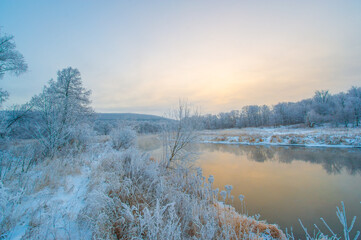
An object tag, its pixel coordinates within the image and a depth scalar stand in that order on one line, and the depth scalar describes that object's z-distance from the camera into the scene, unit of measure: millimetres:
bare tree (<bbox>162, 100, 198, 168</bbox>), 8656
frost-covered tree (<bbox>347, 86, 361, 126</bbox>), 29562
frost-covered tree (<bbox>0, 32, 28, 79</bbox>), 7687
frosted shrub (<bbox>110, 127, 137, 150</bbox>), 11469
